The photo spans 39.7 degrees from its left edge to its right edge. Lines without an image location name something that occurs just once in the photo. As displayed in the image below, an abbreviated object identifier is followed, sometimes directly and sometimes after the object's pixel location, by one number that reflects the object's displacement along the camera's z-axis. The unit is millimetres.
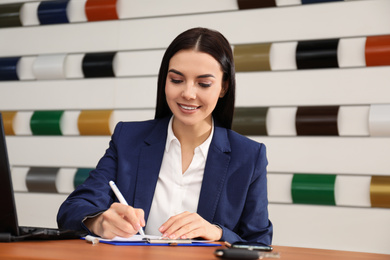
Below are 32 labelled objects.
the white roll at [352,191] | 2992
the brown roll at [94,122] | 3586
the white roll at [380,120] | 2926
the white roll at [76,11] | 3756
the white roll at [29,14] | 3893
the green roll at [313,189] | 3029
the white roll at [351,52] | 3035
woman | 1945
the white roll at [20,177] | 3844
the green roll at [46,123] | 3719
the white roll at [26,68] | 3879
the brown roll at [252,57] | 3219
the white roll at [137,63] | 3549
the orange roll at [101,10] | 3633
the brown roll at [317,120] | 3037
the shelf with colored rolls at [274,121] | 3004
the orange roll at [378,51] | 2941
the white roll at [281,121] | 3178
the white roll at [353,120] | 3010
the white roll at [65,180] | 3719
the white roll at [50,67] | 3732
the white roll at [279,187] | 3184
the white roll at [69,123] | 3723
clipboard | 1469
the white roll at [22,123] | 3857
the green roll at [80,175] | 3631
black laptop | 1335
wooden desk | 1246
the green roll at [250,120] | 3193
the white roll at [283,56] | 3191
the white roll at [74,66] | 3740
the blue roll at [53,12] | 3740
